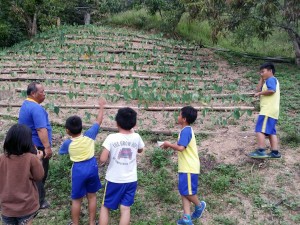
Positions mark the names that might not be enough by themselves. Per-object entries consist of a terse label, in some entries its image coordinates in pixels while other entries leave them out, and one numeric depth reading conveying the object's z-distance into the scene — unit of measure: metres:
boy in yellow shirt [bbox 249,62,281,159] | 3.77
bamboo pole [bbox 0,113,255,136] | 4.58
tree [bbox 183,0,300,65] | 7.60
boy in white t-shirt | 2.72
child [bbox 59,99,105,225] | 2.90
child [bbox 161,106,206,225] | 2.97
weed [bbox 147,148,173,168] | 3.99
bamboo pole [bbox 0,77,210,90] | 6.68
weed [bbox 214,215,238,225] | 3.24
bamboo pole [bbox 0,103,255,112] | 5.32
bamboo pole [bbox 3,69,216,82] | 7.08
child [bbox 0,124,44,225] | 2.31
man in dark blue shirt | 3.01
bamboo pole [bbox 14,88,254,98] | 5.91
